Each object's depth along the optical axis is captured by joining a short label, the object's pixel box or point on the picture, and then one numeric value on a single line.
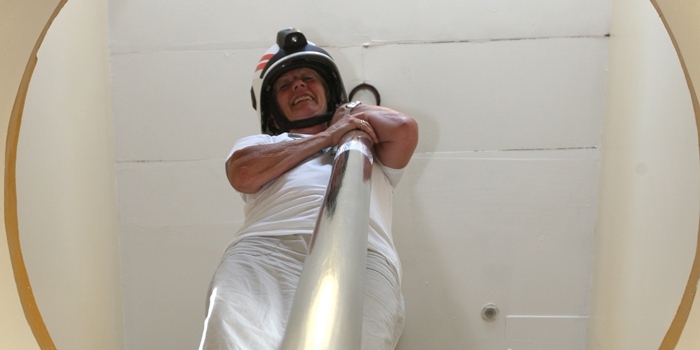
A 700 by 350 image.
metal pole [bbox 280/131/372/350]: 1.13
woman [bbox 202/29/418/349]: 2.18
